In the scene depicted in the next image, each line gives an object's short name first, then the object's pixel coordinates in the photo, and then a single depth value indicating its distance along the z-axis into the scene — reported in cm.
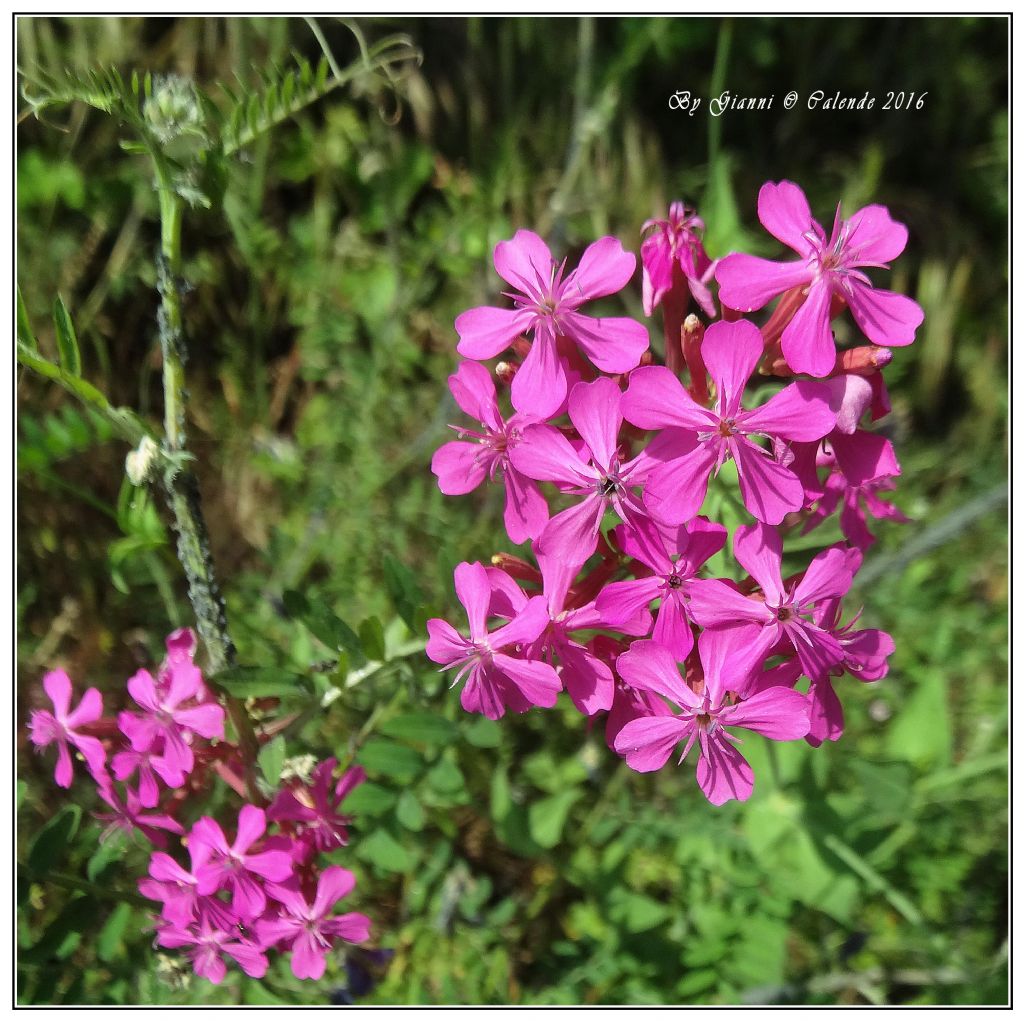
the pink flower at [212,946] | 14
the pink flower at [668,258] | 14
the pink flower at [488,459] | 13
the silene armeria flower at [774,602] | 13
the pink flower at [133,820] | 14
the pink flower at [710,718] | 13
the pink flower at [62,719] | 14
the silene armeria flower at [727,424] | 12
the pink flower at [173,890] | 14
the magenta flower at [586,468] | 13
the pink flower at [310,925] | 14
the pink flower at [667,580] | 13
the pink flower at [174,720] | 14
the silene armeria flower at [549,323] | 13
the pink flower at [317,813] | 14
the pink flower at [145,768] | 14
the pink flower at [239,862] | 14
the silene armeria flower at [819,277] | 13
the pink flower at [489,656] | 13
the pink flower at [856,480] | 13
